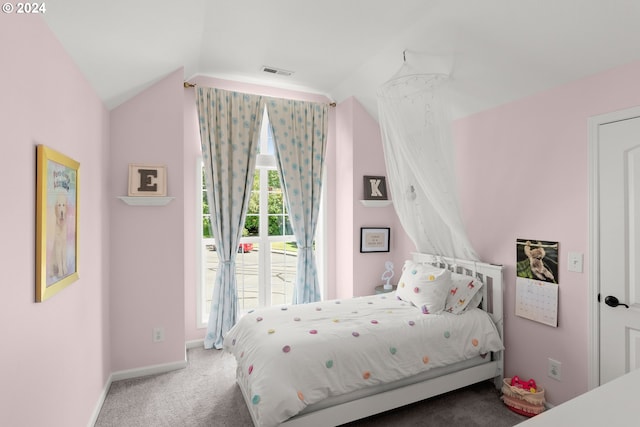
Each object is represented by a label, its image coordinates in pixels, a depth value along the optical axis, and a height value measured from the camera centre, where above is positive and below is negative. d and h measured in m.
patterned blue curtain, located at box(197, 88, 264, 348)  3.62 +0.39
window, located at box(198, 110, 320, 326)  4.05 -0.43
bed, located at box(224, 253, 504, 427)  2.04 -0.94
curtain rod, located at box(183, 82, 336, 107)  3.57 +1.36
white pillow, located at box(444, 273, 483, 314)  2.78 -0.70
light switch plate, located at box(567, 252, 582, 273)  2.37 -0.36
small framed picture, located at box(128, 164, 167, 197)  2.99 +0.29
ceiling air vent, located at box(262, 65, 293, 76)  3.48 +1.49
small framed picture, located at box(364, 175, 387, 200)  4.10 +0.30
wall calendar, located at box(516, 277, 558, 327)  2.52 -0.69
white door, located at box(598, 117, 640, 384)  2.10 -0.23
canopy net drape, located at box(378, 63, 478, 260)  2.71 +0.60
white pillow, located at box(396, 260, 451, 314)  2.75 -0.65
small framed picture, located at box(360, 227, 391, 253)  4.08 -0.33
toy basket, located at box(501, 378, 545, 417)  2.43 -1.39
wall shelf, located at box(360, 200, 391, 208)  4.06 +0.11
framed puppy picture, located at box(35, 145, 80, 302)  1.50 -0.05
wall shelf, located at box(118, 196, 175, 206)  2.94 +0.11
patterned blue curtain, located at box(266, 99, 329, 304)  4.00 +0.52
